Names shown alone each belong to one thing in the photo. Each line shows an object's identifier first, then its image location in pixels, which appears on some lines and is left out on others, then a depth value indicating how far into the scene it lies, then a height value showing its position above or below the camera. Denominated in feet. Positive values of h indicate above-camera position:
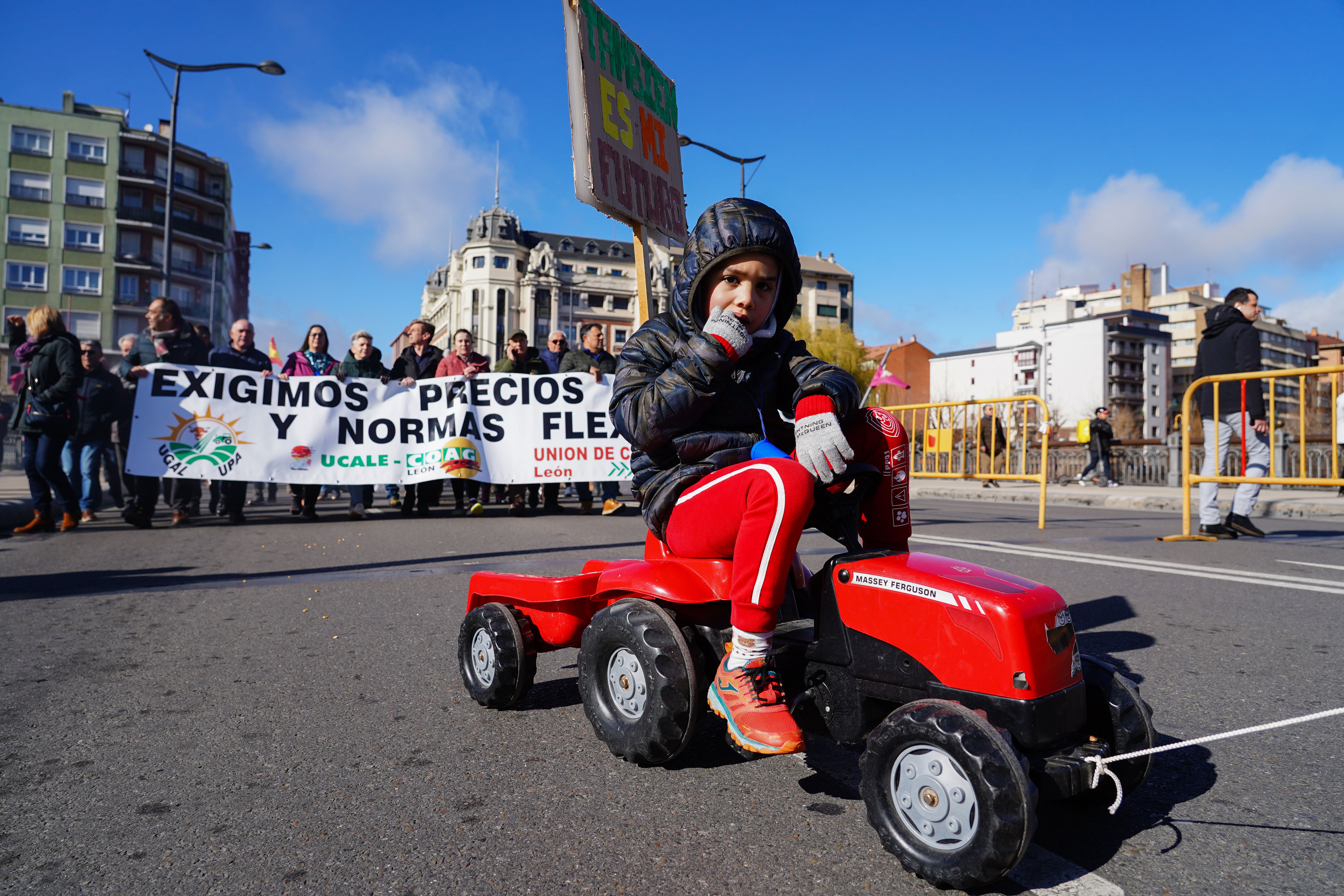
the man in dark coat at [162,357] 29.81 +4.10
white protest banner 31.45 +1.53
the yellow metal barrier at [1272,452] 24.71 +1.19
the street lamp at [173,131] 59.98 +24.93
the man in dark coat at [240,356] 32.19 +4.31
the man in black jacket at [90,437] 31.07 +0.91
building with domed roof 332.60 +75.06
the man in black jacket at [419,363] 35.27 +4.60
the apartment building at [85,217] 203.82 +60.63
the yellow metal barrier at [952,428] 36.17 +2.39
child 7.16 +0.43
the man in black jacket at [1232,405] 26.96 +2.63
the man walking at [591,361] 36.09 +4.98
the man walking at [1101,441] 71.15 +3.54
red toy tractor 5.60 -1.62
